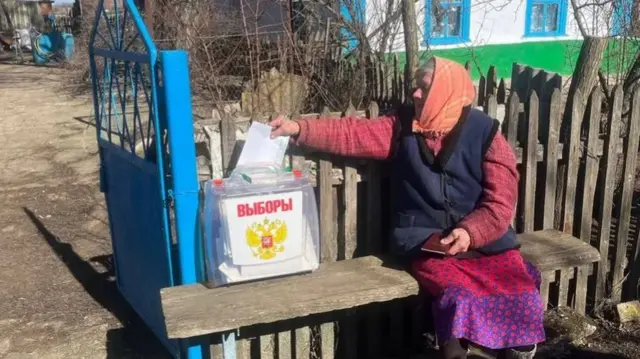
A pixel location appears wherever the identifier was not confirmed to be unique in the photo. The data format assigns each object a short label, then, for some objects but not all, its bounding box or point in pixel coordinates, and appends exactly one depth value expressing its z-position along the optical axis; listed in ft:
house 45.68
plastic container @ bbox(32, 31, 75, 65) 72.54
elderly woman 9.29
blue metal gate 9.31
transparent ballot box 9.16
